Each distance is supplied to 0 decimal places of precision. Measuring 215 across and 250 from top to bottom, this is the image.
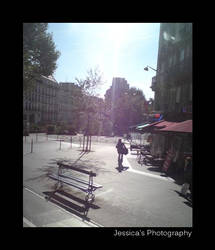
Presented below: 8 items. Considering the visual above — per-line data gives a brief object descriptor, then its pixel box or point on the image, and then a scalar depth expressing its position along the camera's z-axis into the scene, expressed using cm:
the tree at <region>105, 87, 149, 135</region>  5647
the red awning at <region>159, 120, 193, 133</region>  927
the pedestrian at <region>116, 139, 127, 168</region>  1229
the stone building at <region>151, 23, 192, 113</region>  1570
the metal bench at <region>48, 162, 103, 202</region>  595
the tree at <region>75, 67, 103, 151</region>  1836
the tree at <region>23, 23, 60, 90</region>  1844
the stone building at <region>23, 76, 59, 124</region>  5219
